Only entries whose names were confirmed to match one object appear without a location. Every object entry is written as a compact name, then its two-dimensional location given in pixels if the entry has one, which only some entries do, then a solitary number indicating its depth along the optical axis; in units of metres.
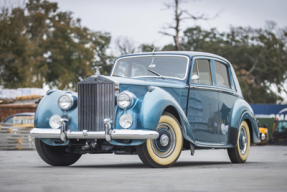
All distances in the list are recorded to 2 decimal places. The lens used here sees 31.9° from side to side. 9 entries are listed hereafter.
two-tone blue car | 7.89
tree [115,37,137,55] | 46.01
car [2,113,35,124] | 23.70
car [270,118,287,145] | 32.75
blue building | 40.94
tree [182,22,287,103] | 56.66
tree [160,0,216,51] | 30.33
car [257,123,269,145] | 31.24
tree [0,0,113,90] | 42.19
